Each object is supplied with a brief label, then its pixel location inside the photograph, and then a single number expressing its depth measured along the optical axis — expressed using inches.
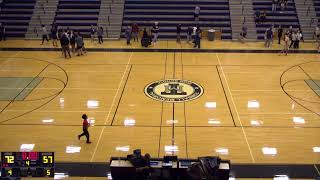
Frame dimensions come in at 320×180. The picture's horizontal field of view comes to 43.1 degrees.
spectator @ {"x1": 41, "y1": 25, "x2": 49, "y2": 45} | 979.6
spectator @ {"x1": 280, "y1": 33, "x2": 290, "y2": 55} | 901.8
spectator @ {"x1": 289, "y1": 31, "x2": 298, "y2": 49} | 930.1
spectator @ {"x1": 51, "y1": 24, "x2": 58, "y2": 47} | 975.0
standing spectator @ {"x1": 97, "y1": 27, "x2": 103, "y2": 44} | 987.3
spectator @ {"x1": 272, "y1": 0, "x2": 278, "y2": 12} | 1095.6
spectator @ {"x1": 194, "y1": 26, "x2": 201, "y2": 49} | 950.4
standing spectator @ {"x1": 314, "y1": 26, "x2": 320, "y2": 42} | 989.4
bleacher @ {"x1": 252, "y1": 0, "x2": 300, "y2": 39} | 1072.2
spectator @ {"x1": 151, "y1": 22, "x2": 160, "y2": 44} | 994.7
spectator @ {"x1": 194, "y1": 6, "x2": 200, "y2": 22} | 1066.1
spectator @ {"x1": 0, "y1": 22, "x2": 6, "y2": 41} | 1030.0
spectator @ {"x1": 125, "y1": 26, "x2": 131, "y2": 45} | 979.9
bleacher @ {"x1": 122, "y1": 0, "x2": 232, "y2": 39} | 1075.9
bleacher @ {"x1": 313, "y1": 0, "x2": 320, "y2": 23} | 1107.2
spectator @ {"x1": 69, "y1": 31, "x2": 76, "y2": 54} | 882.6
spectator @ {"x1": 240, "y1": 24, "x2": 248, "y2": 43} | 1016.2
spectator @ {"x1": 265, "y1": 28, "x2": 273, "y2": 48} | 958.4
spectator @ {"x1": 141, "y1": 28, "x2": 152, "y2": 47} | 965.2
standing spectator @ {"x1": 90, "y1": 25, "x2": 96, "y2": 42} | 1000.2
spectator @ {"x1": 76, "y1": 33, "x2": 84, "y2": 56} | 884.2
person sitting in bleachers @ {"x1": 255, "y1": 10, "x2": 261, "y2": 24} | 1071.7
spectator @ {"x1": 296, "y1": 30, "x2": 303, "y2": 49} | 933.4
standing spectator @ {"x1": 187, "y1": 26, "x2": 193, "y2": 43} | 997.2
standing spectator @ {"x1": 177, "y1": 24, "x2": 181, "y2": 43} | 998.8
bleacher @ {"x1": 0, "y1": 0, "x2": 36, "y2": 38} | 1077.1
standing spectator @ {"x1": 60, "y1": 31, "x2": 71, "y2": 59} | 863.7
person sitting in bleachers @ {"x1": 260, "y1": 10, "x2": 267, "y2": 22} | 1066.1
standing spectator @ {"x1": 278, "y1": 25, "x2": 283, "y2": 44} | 985.9
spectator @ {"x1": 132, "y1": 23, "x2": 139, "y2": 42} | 1010.7
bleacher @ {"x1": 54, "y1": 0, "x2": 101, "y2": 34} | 1082.1
